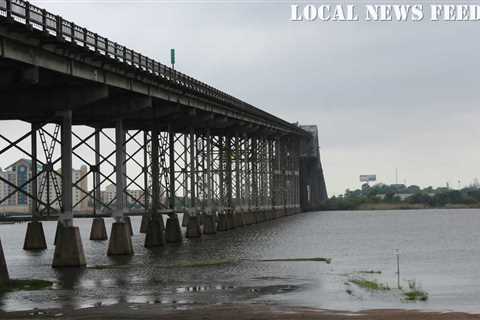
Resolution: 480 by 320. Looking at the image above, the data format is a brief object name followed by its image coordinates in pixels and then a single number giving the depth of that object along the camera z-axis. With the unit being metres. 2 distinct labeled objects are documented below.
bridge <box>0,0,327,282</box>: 45.34
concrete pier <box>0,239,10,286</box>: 42.00
